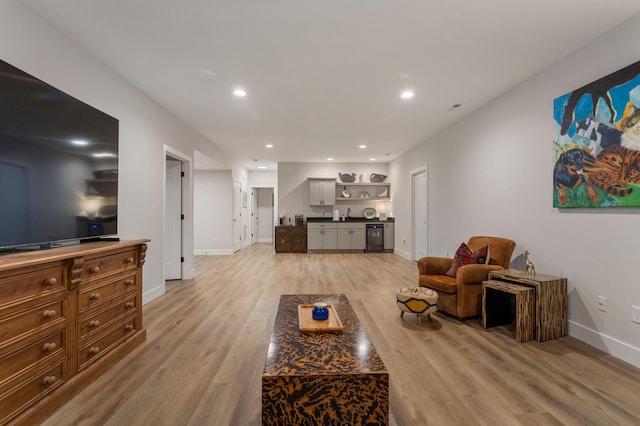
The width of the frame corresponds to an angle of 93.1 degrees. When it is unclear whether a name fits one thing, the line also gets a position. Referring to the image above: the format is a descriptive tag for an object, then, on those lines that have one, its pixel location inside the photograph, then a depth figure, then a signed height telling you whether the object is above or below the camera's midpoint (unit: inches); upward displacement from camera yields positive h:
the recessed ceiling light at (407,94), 145.3 +58.5
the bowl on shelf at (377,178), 348.8 +41.9
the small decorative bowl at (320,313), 80.7 -26.6
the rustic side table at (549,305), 106.4 -32.3
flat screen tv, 70.5 +13.4
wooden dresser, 60.6 -26.2
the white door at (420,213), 258.1 +0.9
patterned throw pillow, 136.2 -19.8
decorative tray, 74.0 -28.1
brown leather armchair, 124.6 -28.7
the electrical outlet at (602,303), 98.8 -29.5
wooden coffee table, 55.0 -32.7
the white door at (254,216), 425.2 -2.7
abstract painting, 89.4 +23.3
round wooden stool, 119.6 -34.9
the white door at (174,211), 203.6 +2.1
